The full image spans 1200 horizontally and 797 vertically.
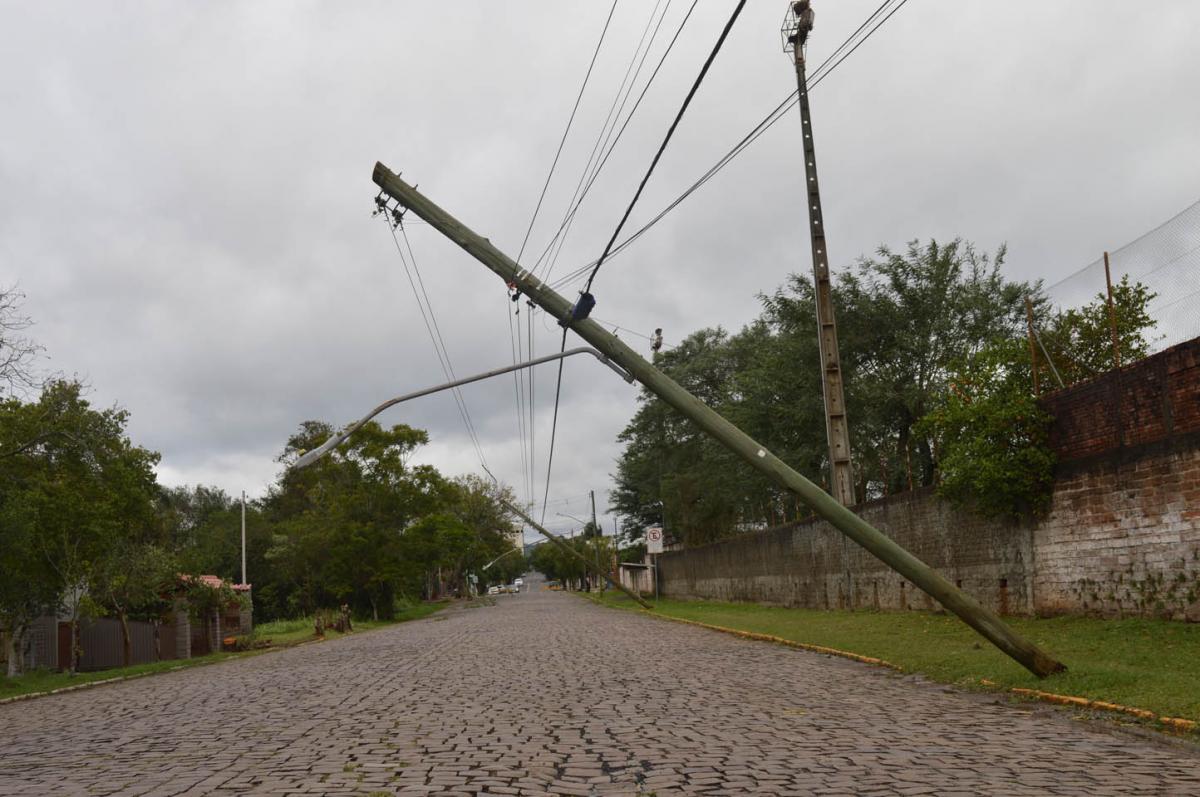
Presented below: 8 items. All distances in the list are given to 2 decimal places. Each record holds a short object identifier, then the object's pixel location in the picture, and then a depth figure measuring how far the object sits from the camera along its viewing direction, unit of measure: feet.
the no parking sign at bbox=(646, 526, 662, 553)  146.10
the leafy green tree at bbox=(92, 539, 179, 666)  75.72
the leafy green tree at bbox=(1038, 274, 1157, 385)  51.66
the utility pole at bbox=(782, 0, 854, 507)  46.70
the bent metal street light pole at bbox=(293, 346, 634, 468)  47.52
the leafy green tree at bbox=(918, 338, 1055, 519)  52.77
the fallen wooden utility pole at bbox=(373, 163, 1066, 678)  34.99
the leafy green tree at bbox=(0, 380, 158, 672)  61.93
